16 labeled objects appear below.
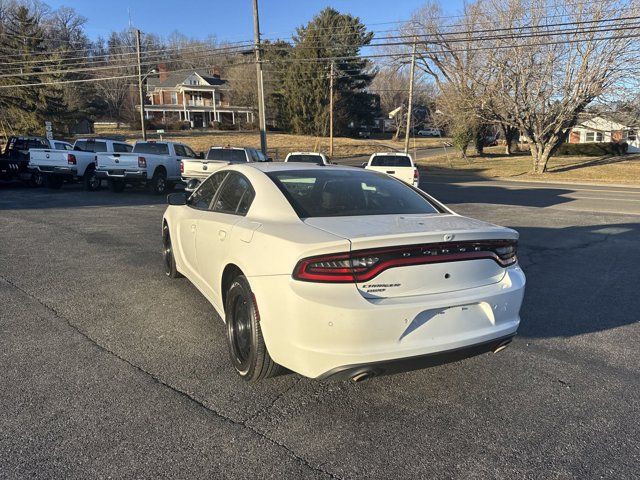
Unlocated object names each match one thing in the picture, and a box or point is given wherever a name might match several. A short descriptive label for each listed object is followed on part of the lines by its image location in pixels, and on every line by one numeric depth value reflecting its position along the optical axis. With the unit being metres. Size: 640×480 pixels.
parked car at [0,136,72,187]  18.56
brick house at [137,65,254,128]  77.50
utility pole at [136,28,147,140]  31.63
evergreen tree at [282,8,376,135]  57.97
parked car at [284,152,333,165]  15.25
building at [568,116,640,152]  29.19
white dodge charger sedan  2.83
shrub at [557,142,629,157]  43.81
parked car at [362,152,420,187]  15.12
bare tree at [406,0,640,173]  25.83
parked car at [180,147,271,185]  15.12
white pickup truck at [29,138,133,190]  16.94
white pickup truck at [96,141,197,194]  15.88
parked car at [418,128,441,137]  90.34
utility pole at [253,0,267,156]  25.66
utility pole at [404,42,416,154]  32.81
